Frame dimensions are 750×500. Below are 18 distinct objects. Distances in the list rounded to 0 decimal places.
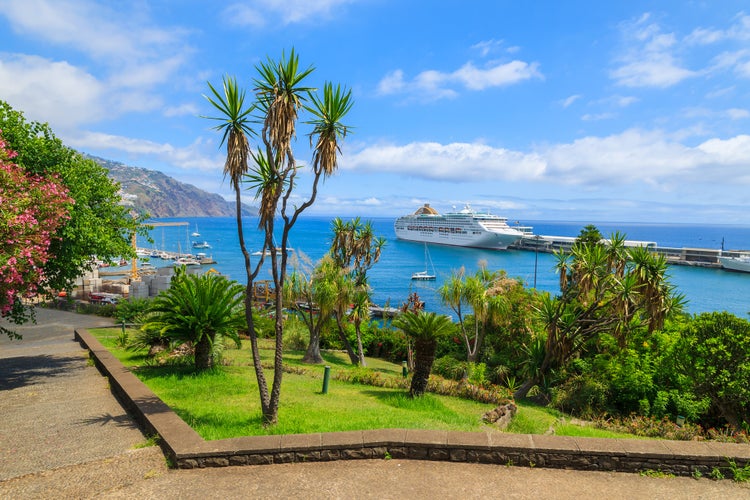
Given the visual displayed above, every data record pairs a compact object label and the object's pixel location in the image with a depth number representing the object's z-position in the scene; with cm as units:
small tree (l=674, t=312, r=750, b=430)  874
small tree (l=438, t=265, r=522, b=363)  1777
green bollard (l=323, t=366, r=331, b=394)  990
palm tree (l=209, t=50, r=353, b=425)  649
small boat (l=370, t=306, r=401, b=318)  4564
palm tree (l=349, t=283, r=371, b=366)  1920
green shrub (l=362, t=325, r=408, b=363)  2286
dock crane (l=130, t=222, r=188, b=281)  4799
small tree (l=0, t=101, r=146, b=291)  984
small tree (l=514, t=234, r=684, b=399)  1223
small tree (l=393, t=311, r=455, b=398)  955
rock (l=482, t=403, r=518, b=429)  773
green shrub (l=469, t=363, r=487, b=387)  1400
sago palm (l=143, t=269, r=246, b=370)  1001
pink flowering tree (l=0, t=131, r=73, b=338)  741
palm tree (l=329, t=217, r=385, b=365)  2047
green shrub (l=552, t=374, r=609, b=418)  1202
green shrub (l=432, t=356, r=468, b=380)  1766
